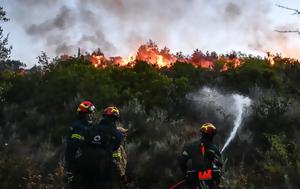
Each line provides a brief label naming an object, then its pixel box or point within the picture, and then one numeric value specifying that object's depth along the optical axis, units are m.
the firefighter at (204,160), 9.32
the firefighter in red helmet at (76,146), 9.34
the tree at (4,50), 17.72
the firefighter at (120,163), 9.75
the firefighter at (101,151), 9.17
